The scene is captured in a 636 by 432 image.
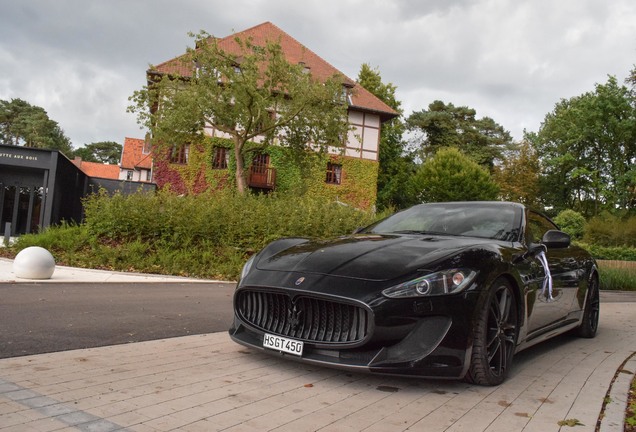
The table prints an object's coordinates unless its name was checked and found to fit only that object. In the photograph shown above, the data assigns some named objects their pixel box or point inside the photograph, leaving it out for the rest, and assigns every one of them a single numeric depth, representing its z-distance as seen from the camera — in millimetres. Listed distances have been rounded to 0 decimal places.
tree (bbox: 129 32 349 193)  24734
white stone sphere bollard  8938
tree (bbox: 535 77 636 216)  38719
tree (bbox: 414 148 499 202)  39812
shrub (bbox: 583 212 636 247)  27828
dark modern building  21922
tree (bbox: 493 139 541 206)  46219
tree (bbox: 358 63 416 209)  43375
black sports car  3256
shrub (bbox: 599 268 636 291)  17297
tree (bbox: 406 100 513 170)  57656
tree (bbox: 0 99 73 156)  81125
